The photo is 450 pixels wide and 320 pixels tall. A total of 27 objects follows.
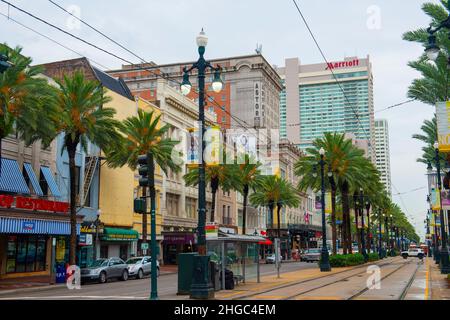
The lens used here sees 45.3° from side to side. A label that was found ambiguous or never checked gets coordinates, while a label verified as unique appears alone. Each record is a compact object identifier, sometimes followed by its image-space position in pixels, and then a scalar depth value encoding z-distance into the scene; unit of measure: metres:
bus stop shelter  25.05
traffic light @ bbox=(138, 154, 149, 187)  17.94
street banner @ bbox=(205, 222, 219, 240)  22.28
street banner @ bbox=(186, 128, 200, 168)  39.62
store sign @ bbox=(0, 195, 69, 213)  34.38
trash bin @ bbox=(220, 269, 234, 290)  24.88
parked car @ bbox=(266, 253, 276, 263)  71.25
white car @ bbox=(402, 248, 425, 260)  98.85
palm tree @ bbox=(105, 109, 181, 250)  45.50
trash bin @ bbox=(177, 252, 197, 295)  22.33
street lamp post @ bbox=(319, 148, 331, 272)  41.53
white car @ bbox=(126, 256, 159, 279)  38.88
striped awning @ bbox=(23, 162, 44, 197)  40.41
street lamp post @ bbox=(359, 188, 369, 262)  59.48
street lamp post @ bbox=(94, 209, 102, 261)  43.81
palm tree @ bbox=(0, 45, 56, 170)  29.11
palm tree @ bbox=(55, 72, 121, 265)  35.81
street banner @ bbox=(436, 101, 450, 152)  20.11
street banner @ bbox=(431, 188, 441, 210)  43.81
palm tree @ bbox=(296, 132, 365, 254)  49.09
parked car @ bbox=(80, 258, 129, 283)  34.03
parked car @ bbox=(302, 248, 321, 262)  73.86
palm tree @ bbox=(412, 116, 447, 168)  38.19
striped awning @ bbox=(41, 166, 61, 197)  42.25
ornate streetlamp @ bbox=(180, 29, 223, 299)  19.78
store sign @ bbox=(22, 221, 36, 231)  36.24
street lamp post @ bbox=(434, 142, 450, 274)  36.04
